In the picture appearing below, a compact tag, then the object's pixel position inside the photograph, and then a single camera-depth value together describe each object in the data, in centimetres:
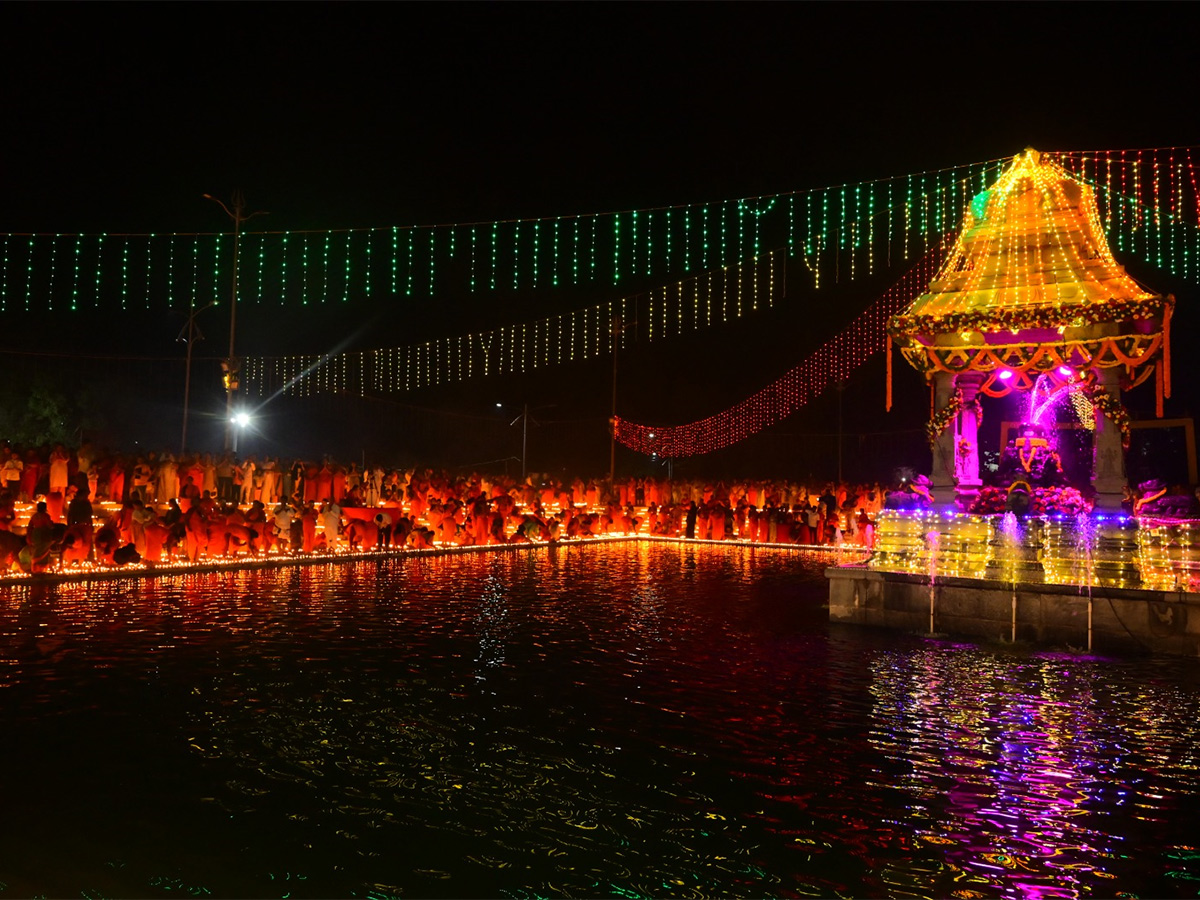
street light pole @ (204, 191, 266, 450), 2417
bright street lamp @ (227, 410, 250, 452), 2610
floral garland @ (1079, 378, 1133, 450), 1617
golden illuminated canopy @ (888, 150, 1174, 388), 1590
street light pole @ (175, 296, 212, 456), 2940
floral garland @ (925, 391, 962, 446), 1775
